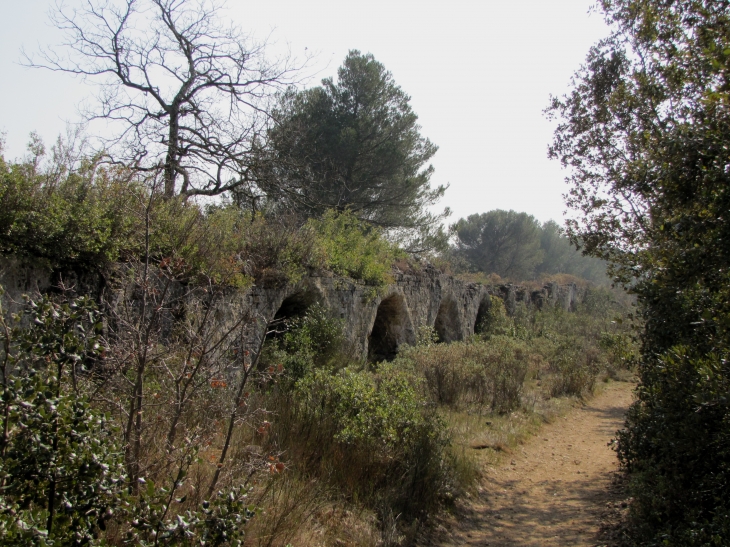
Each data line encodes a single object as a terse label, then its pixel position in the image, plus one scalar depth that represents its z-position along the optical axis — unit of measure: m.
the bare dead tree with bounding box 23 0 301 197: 9.55
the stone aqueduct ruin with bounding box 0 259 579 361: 4.88
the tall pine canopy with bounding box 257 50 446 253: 15.62
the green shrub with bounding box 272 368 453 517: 4.67
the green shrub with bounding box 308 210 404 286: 9.91
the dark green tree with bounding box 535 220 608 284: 47.25
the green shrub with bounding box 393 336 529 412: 8.86
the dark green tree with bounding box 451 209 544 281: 37.47
